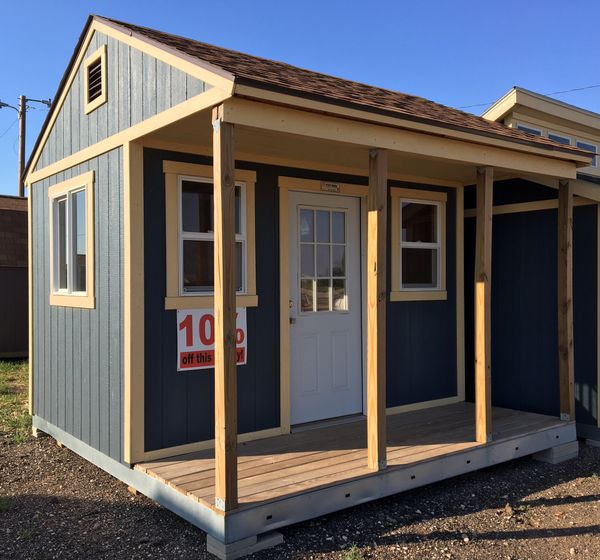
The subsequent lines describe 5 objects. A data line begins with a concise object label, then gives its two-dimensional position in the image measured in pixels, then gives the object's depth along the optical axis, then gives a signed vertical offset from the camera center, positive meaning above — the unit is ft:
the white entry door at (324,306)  19.47 -1.01
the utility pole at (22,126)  71.46 +16.86
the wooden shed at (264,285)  13.71 -0.30
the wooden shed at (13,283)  42.50 -0.47
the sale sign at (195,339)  16.75 -1.70
